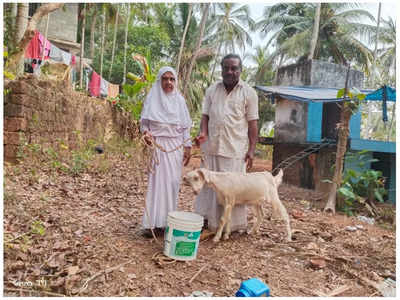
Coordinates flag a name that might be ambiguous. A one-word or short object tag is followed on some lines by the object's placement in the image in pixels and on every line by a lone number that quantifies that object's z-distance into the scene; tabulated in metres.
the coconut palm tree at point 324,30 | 18.58
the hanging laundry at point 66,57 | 11.12
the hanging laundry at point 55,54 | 10.48
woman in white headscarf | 3.40
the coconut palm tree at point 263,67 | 20.19
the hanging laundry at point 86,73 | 13.06
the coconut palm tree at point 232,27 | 19.11
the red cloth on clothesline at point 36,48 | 9.59
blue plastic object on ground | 2.37
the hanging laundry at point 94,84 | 12.66
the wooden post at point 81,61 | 11.46
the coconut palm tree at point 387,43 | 19.30
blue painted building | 7.16
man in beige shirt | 3.46
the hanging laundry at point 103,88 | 13.66
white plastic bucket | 2.85
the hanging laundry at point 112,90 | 14.59
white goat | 3.20
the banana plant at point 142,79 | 9.98
